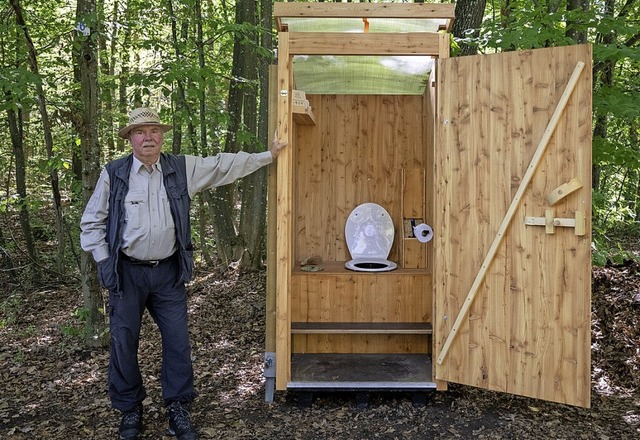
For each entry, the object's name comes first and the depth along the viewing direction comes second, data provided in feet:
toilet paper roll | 14.60
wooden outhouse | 11.46
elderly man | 10.89
